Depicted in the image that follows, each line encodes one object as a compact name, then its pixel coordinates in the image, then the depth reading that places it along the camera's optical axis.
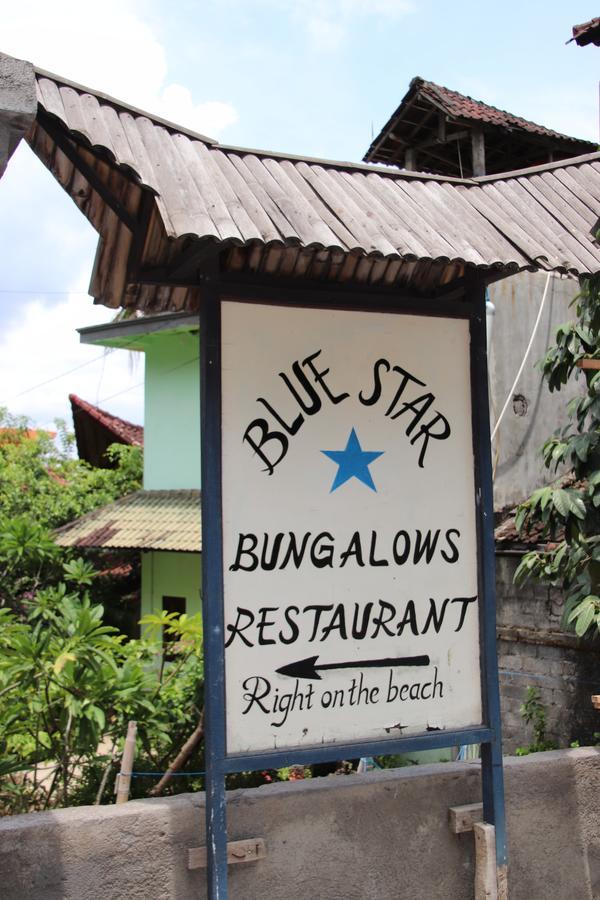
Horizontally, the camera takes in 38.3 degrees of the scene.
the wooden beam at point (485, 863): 3.85
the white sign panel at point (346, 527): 3.61
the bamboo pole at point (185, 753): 5.40
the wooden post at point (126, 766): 4.36
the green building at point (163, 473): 12.47
